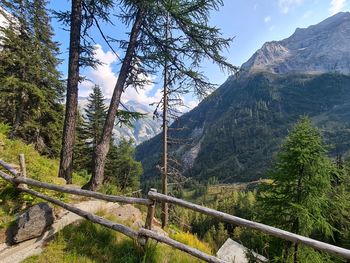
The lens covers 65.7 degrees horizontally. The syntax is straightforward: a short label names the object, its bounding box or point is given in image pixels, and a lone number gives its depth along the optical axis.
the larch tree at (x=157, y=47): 9.28
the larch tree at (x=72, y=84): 9.79
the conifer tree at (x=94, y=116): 29.88
